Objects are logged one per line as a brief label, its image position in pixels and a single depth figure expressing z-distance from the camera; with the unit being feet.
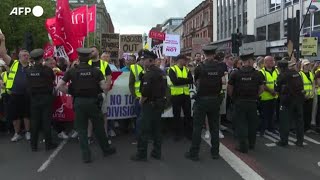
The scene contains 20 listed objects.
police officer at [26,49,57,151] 16.38
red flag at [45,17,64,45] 20.09
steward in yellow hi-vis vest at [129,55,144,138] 16.31
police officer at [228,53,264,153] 15.98
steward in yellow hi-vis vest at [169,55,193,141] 17.90
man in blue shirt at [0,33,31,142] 18.58
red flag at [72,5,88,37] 22.80
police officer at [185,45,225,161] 15.05
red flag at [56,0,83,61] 20.00
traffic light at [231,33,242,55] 43.24
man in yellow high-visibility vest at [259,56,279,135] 19.27
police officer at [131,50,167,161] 14.86
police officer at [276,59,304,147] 17.39
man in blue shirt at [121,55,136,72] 20.41
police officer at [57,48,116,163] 14.60
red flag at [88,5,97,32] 25.19
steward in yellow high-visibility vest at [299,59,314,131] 20.13
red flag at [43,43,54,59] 26.26
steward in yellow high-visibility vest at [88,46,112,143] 16.79
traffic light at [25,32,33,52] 36.21
